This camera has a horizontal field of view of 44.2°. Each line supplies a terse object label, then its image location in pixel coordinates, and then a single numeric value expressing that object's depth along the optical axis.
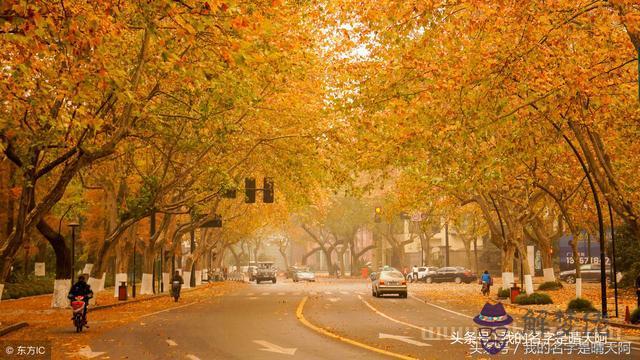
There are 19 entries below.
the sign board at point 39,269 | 52.25
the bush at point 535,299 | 33.09
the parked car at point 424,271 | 74.19
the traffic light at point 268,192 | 33.31
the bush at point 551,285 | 44.34
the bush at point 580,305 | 28.22
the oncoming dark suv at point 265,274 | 78.28
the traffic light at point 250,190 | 33.88
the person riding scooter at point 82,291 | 21.48
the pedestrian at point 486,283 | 40.88
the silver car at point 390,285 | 41.12
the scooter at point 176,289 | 38.16
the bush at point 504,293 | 38.25
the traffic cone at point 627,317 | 22.50
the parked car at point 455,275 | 71.81
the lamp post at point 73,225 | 34.72
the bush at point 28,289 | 40.78
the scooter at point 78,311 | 21.22
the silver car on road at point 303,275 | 81.35
